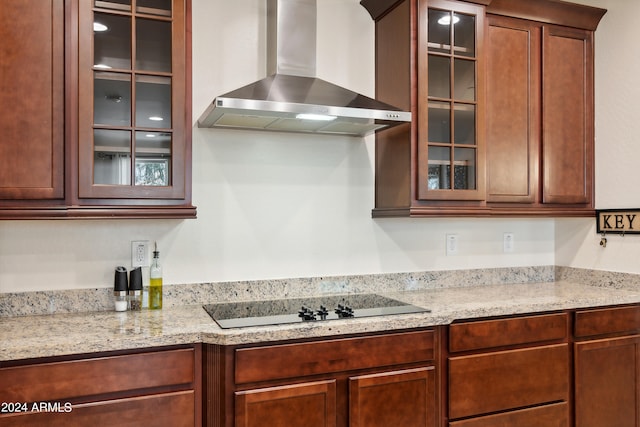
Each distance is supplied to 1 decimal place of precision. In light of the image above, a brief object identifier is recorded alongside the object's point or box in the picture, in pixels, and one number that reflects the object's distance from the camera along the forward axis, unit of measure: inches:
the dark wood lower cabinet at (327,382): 73.7
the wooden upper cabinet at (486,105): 97.9
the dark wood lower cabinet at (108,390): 64.7
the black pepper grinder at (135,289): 86.7
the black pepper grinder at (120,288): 85.9
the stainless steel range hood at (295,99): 81.6
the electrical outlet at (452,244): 115.6
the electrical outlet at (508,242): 121.5
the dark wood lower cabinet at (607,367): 98.6
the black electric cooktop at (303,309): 79.9
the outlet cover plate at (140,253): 91.6
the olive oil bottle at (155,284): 89.1
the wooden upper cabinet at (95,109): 73.9
